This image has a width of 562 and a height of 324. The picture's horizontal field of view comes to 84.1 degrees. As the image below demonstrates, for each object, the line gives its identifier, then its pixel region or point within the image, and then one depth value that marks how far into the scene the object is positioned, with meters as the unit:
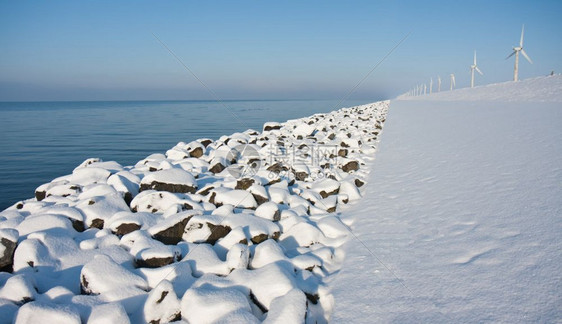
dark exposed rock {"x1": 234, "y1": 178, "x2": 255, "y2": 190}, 5.48
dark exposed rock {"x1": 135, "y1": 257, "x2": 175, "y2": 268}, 3.09
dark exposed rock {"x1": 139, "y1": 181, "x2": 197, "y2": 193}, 5.27
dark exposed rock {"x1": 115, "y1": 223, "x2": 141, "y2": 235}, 3.86
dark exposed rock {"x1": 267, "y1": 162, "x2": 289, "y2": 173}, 6.40
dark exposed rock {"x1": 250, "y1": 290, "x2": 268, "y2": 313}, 2.50
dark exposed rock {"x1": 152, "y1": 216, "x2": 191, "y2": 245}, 3.65
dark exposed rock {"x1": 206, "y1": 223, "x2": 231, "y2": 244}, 3.62
